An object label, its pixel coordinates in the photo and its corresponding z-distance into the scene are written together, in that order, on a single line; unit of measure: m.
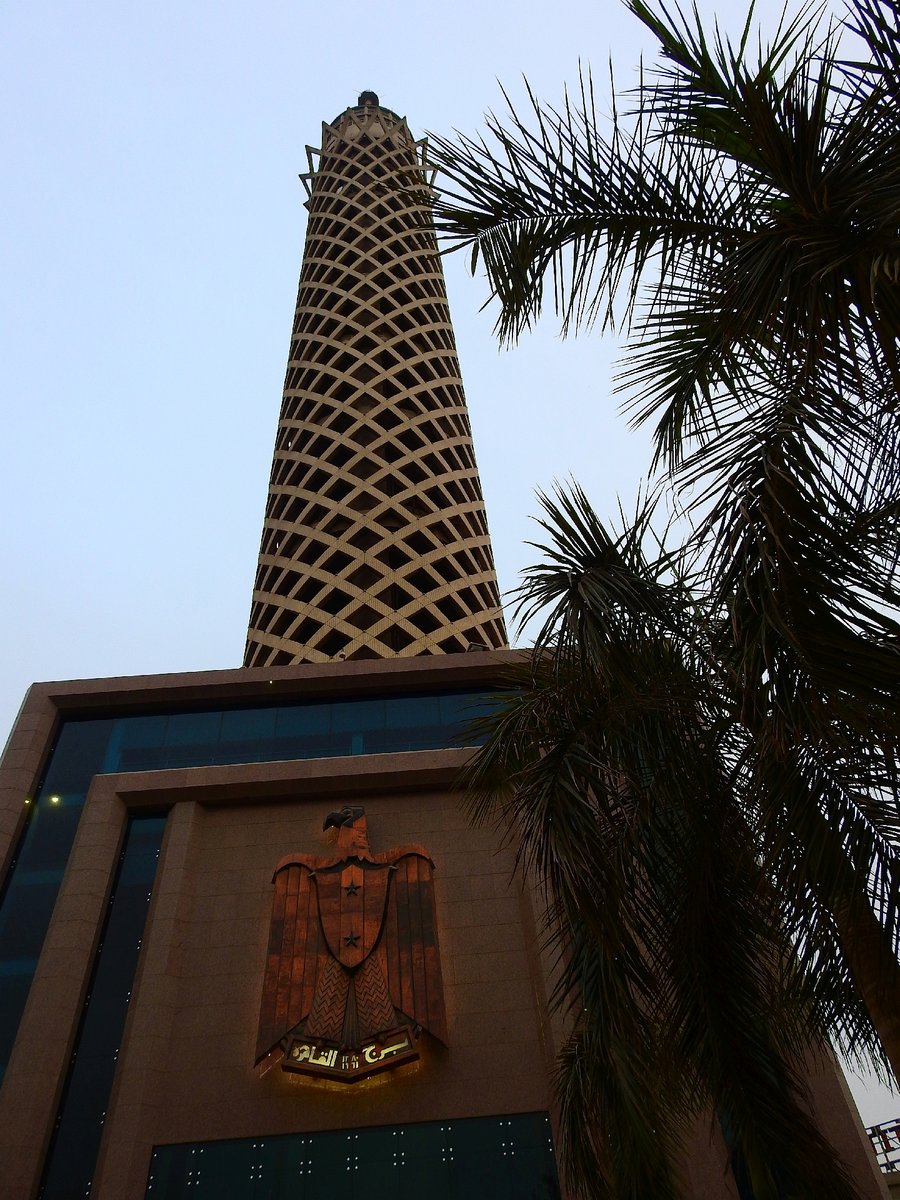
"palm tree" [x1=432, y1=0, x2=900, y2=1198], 4.28
